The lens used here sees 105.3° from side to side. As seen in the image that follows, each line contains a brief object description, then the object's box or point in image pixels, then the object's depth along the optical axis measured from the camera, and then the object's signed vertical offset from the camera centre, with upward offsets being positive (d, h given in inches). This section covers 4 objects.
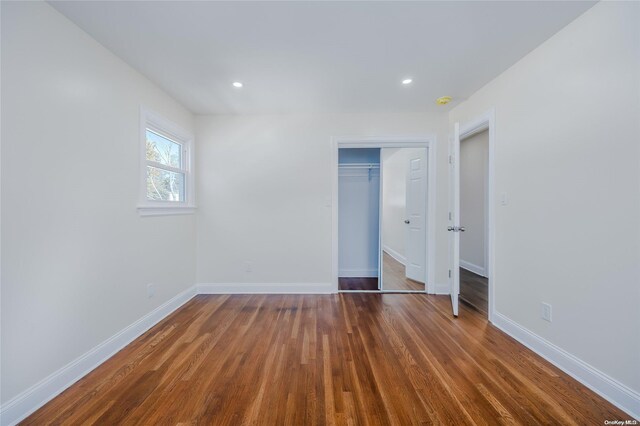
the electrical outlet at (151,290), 94.1 -31.5
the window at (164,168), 92.7 +18.6
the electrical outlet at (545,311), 73.9 -31.2
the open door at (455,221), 100.9 -4.7
